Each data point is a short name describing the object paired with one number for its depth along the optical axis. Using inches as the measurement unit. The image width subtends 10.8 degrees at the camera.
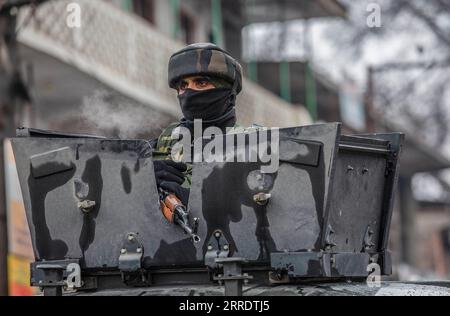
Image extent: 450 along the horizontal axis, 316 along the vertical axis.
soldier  451.2
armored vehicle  392.1
